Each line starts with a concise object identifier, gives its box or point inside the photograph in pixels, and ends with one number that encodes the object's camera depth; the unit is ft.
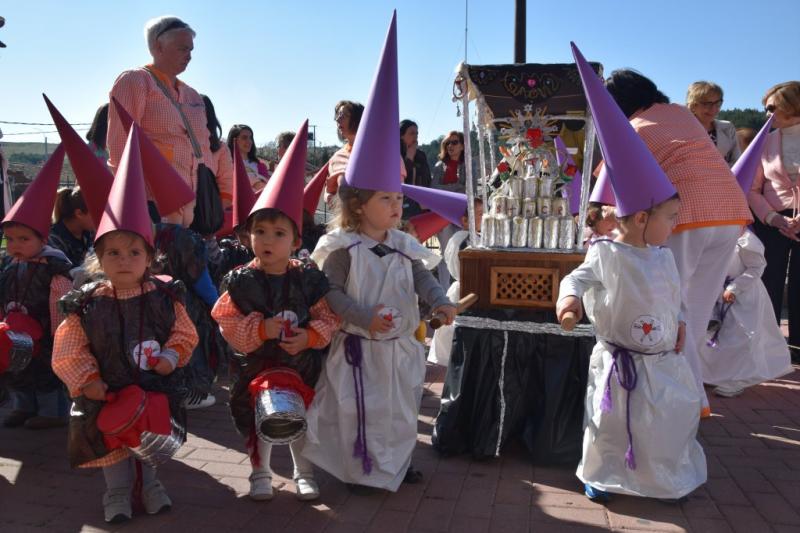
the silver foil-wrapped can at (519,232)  12.43
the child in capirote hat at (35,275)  12.15
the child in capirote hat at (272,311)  9.91
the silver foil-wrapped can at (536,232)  12.36
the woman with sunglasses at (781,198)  18.38
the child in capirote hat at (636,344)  9.95
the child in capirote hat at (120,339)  9.30
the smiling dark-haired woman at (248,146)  23.90
